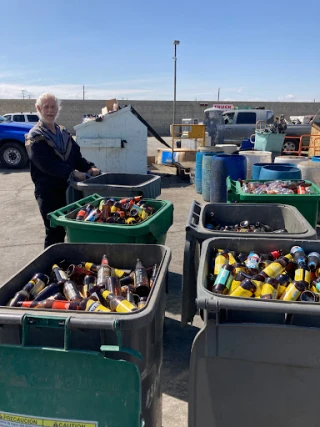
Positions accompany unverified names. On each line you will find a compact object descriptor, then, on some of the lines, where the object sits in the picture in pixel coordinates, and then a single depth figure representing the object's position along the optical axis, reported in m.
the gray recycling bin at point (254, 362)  1.61
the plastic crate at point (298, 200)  3.92
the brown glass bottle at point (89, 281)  2.21
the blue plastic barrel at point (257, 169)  6.28
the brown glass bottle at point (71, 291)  2.01
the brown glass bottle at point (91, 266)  2.40
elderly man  3.82
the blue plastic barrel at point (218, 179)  7.48
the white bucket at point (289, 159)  7.73
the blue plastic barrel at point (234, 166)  7.41
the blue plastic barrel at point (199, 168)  8.82
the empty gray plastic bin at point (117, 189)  3.99
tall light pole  17.30
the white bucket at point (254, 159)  8.59
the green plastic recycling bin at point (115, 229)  2.88
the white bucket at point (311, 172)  6.71
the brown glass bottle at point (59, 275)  2.21
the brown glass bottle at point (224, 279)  1.99
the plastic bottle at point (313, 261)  2.19
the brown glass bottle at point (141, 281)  2.15
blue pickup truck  12.26
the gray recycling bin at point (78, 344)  1.54
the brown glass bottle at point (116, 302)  1.83
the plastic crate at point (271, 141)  12.07
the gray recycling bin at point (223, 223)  2.63
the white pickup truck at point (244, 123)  16.84
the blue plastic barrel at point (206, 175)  8.45
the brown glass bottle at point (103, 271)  2.20
